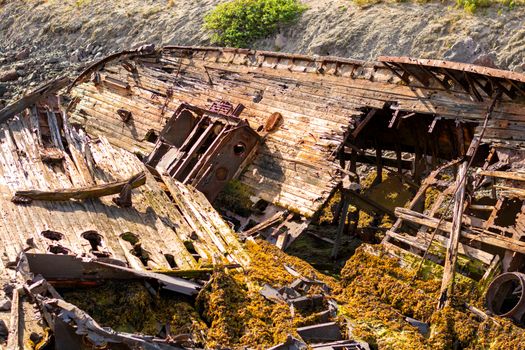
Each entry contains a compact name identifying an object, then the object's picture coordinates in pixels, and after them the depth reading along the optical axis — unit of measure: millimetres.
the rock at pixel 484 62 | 15938
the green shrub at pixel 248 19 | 28422
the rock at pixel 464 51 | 21812
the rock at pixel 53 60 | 33503
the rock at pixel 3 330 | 9180
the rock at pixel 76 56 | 34181
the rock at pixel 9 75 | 30858
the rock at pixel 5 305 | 9656
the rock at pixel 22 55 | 35781
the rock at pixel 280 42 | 28062
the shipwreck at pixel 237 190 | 10688
